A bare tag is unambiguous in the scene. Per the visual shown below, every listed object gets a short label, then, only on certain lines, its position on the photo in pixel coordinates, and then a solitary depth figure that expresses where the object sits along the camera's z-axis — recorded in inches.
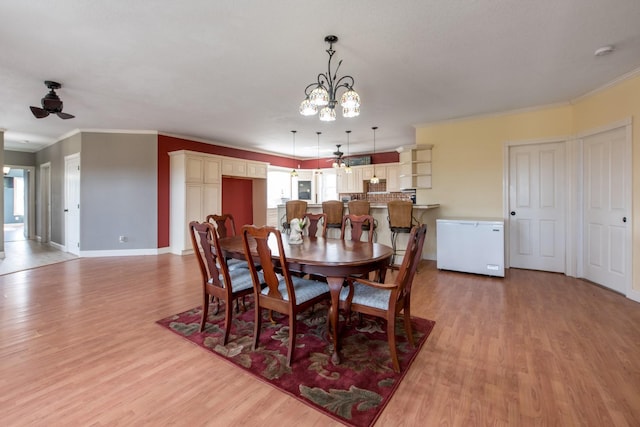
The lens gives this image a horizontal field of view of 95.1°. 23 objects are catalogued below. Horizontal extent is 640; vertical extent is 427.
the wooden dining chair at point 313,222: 137.1
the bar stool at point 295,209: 188.2
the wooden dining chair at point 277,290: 77.2
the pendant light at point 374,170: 232.7
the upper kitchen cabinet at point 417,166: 202.4
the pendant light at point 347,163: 238.1
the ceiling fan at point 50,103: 132.3
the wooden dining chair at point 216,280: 88.1
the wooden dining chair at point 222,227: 128.2
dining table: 77.2
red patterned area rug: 63.9
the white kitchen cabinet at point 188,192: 227.6
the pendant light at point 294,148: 235.5
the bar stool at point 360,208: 177.0
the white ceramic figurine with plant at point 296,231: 108.7
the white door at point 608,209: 129.6
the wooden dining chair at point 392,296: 74.4
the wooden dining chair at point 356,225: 121.0
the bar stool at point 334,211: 186.9
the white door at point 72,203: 224.1
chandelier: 89.5
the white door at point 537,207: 165.5
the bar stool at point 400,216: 167.9
